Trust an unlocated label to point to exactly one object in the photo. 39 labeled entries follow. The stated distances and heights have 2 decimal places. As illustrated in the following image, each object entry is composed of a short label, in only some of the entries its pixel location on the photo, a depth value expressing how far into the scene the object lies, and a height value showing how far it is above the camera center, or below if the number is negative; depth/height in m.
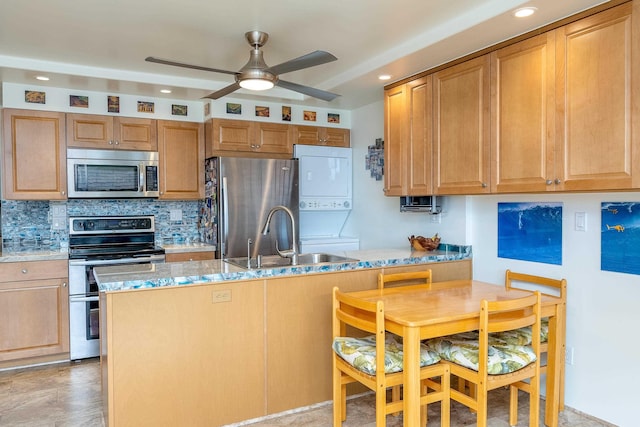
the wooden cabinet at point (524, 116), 2.50 +0.53
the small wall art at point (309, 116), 4.64 +0.95
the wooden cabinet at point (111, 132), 3.92 +0.68
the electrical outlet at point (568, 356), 2.81 -0.91
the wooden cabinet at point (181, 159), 4.27 +0.47
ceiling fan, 2.39 +0.77
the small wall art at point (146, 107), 4.17 +0.94
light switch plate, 2.70 -0.08
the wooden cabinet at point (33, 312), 3.49 -0.81
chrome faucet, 3.09 -0.32
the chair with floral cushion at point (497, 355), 2.13 -0.73
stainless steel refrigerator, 4.09 +0.06
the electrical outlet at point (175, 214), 4.57 -0.06
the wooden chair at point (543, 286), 2.58 -0.50
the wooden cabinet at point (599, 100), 2.13 +0.54
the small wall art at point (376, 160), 4.38 +0.48
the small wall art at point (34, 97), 3.75 +0.93
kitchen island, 2.30 -0.72
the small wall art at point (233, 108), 4.28 +0.95
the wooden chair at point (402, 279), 2.74 -0.47
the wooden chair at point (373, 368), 2.16 -0.80
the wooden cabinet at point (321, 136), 4.60 +0.75
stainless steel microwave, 3.94 +0.31
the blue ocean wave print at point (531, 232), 2.87 -0.16
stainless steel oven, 3.70 -0.39
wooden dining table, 2.08 -0.51
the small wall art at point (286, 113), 4.53 +0.95
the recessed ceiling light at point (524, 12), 2.30 +1.00
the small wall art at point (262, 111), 4.42 +0.95
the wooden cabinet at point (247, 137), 4.23 +0.68
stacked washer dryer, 4.61 +0.13
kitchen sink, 3.13 -0.37
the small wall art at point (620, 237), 2.44 -0.16
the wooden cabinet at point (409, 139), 3.34 +0.53
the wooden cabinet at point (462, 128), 2.89 +0.54
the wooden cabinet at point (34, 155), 3.72 +0.45
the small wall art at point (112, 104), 4.04 +0.94
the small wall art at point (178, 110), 4.32 +0.94
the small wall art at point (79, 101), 3.90 +0.93
